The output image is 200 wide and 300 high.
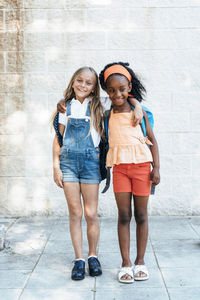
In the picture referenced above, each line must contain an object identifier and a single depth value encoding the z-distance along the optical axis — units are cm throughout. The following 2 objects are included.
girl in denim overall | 331
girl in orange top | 319
